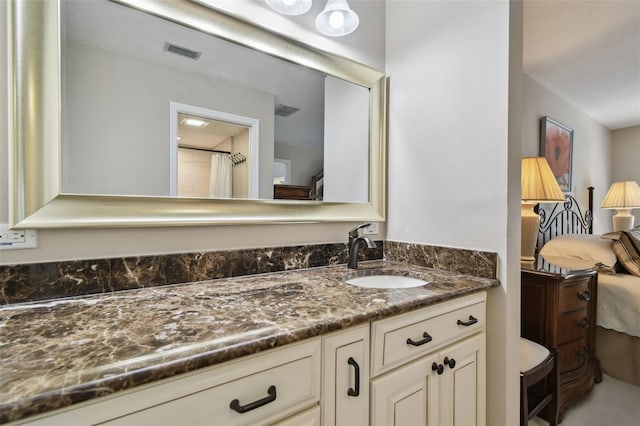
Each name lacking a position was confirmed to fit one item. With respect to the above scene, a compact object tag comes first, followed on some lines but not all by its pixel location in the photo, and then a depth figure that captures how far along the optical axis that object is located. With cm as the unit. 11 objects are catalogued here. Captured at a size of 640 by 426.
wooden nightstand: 168
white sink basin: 141
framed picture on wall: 292
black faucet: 153
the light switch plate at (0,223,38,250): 88
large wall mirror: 94
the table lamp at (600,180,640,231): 341
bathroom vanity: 54
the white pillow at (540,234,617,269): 229
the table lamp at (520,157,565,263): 203
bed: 202
